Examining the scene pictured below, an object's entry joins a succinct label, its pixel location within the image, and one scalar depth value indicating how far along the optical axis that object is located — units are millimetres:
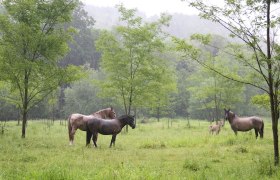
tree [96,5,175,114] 31562
